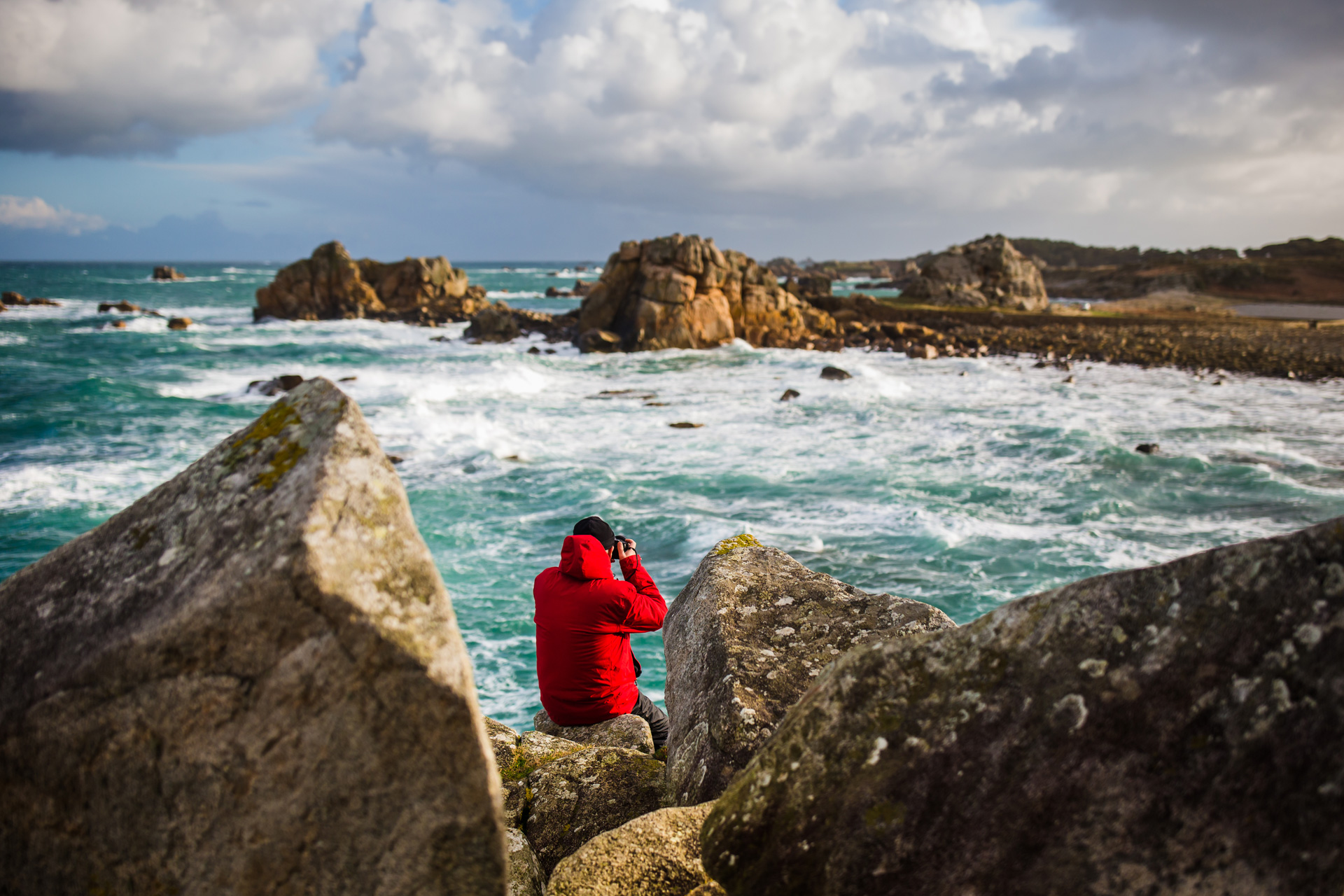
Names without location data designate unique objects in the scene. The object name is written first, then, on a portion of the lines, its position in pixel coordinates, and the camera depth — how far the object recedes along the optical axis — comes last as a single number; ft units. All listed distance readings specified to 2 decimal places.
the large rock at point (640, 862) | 8.89
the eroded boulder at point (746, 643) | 11.37
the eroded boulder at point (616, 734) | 15.69
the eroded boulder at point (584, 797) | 11.53
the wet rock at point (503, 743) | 13.03
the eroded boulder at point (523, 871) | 9.74
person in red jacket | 15.49
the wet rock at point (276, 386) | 88.07
